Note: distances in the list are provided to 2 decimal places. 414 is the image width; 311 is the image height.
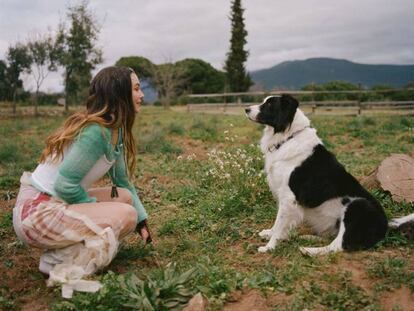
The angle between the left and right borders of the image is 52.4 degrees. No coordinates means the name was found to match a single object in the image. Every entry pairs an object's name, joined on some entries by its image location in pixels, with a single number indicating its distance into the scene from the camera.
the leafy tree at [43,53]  22.50
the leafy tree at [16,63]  22.75
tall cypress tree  33.69
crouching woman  3.14
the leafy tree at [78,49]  22.69
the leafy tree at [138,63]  38.34
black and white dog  3.77
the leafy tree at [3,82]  23.48
